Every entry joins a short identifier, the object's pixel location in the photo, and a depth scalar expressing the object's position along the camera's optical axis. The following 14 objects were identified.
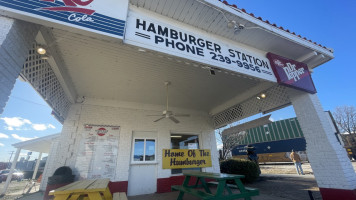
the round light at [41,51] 2.74
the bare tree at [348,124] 22.42
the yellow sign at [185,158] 5.94
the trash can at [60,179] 4.02
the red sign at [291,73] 3.45
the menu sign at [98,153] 4.86
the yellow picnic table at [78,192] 2.12
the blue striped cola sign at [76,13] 1.63
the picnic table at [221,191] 2.78
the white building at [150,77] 1.98
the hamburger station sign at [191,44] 2.29
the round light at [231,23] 2.90
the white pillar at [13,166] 7.01
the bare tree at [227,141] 12.17
